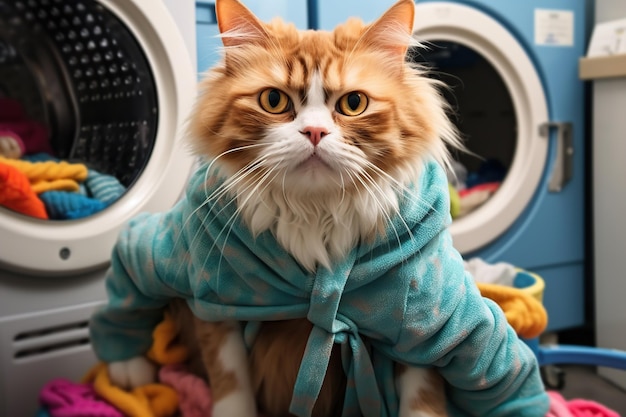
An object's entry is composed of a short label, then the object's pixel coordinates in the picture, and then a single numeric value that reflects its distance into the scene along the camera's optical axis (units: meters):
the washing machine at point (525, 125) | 1.50
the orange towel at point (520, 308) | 1.07
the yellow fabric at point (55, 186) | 1.13
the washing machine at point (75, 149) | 1.09
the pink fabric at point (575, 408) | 0.99
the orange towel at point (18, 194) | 1.04
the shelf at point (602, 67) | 1.45
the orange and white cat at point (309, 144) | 0.73
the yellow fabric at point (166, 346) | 1.05
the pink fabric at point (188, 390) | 0.93
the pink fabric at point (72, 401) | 0.95
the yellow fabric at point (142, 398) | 0.96
